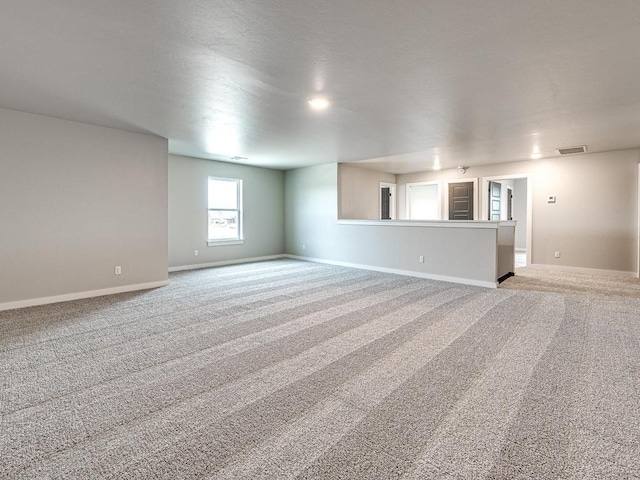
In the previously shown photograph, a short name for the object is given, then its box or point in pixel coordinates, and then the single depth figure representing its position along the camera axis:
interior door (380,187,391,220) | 10.22
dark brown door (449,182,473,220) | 8.65
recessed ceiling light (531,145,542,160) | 6.24
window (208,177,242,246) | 7.75
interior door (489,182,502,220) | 9.09
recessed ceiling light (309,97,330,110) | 3.72
